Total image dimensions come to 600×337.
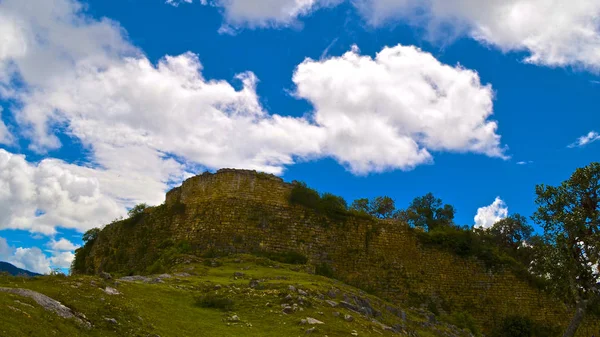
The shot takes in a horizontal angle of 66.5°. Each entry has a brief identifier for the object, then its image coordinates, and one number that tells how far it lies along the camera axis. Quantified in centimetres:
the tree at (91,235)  3464
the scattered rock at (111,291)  1036
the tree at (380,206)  5291
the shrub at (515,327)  2659
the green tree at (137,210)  3074
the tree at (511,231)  4541
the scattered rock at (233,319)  1123
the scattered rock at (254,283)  1521
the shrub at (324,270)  2388
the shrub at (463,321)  2371
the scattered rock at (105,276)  1196
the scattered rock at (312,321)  1143
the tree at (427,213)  4969
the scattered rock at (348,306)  1449
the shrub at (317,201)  2655
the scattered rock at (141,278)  1525
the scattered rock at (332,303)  1392
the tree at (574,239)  1925
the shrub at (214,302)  1232
